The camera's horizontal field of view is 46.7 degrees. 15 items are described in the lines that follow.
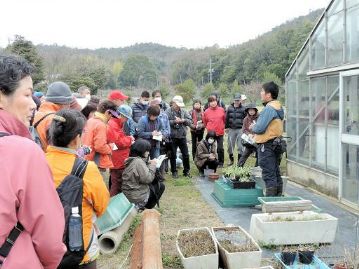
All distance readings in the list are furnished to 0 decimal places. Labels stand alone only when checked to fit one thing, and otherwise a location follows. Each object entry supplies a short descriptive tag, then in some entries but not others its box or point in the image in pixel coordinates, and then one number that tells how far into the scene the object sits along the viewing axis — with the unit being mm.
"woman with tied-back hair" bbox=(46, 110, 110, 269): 2590
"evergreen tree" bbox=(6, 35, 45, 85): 21906
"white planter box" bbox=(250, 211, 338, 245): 4867
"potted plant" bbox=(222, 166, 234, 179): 7015
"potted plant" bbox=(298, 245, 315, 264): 3996
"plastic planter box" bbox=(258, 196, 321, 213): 5336
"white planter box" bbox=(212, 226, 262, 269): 4023
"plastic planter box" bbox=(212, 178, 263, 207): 6723
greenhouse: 6617
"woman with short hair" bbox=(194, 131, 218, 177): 9398
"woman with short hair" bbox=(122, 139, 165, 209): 5871
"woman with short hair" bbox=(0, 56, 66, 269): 1494
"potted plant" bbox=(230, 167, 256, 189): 6762
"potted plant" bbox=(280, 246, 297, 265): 4023
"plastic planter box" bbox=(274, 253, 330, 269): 3883
